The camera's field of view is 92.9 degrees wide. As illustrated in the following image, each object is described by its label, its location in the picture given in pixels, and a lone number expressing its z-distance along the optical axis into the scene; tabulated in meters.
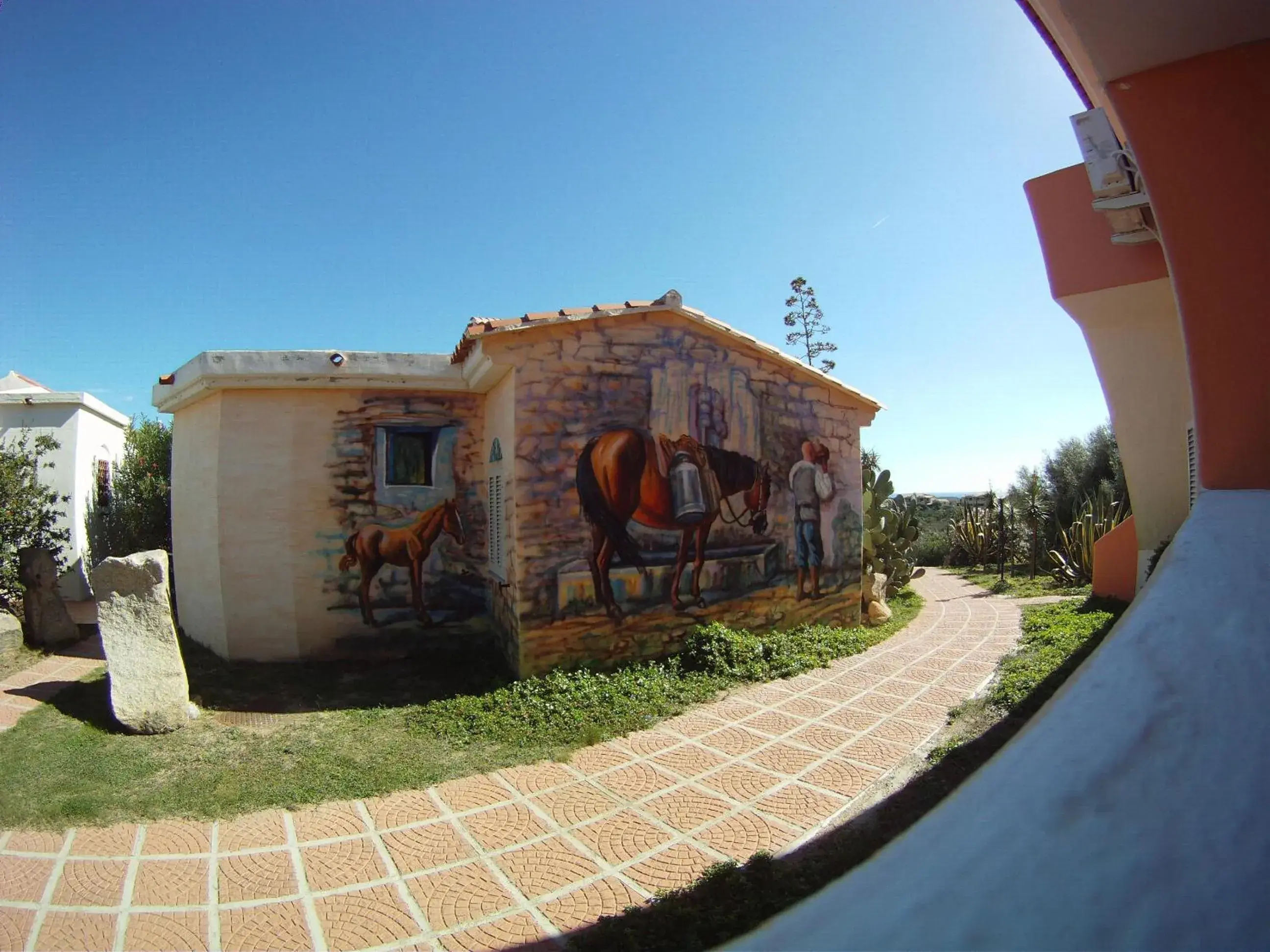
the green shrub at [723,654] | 7.01
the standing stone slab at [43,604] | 8.41
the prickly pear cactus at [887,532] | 11.55
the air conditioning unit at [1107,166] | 4.97
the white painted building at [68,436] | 11.79
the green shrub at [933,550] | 20.12
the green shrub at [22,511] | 9.22
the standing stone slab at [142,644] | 5.52
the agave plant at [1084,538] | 13.14
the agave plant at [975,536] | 18.20
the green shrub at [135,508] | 12.45
